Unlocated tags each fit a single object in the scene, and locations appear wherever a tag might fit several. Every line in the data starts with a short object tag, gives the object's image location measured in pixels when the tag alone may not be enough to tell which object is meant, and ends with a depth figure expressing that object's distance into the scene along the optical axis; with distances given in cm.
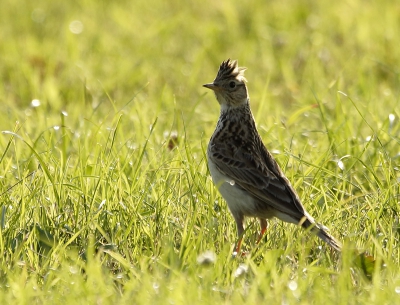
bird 1035
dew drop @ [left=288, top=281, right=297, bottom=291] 833
